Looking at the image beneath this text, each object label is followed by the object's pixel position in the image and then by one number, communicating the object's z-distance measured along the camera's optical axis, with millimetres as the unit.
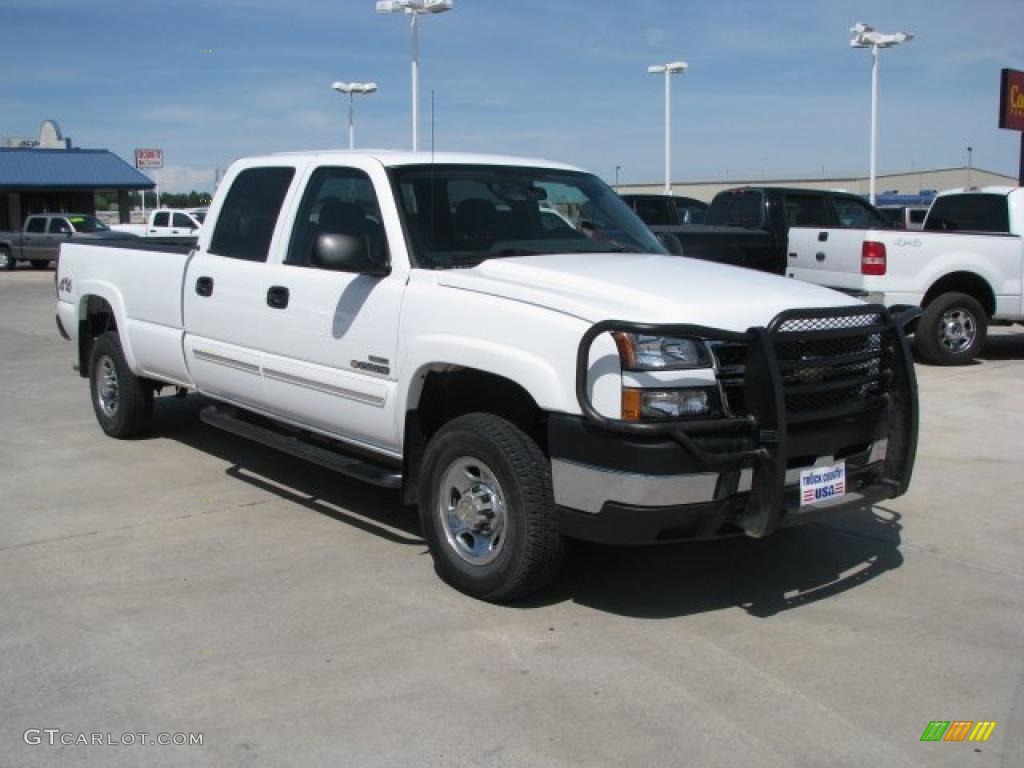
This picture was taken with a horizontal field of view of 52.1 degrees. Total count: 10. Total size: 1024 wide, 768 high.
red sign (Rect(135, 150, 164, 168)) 36688
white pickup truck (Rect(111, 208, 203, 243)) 34656
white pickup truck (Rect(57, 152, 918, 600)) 4137
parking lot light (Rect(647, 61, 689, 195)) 33562
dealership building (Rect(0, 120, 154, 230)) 41750
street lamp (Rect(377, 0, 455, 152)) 19594
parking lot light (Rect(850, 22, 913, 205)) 28766
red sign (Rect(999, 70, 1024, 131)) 21500
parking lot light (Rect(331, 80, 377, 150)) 29531
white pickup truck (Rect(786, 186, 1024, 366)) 11617
